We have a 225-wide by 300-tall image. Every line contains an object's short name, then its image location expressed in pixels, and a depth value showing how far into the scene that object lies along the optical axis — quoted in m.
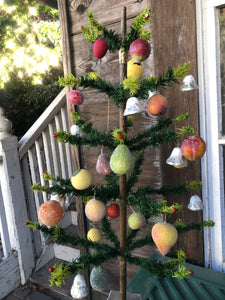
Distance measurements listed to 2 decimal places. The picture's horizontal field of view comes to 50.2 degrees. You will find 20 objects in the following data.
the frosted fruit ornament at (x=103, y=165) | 0.79
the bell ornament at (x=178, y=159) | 0.79
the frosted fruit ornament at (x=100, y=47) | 0.72
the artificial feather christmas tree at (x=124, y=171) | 0.69
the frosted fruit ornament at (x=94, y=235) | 0.92
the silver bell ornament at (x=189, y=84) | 0.77
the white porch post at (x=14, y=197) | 1.90
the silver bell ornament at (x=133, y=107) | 0.69
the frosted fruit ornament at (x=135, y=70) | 0.75
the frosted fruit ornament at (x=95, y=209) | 0.78
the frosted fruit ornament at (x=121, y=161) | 0.67
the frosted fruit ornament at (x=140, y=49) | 0.67
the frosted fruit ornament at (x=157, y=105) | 0.71
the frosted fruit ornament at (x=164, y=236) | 0.68
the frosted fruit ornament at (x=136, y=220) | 0.76
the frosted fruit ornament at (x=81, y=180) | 0.78
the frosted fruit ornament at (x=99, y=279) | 0.89
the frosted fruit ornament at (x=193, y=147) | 0.72
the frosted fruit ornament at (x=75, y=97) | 0.85
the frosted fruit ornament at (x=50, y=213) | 0.78
